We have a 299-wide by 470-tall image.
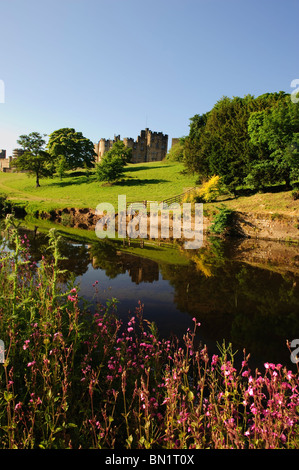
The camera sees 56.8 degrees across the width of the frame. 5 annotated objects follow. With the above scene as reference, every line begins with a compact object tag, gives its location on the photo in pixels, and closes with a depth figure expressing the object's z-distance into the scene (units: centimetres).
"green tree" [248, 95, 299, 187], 2382
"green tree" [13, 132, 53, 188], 4822
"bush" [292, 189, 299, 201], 2431
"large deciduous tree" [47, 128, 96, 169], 5875
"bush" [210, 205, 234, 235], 2409
